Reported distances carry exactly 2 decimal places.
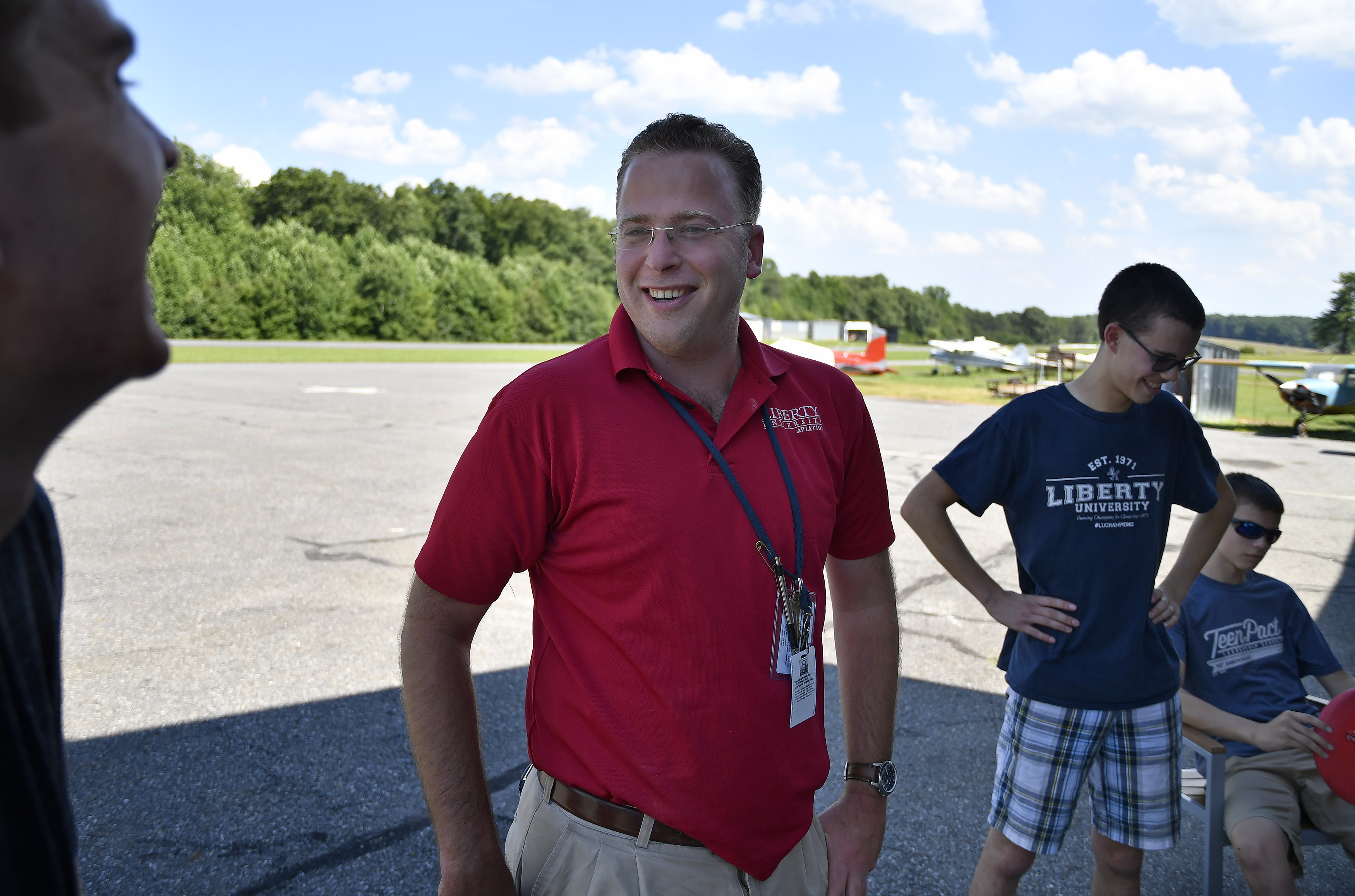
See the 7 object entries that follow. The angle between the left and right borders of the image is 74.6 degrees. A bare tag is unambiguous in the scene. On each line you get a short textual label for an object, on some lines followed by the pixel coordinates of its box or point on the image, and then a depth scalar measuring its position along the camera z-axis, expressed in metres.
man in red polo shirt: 1.71
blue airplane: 18.69
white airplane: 48.12
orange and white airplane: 37.91
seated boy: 2.94
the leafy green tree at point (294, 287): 57.53
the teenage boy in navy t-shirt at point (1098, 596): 2.77
